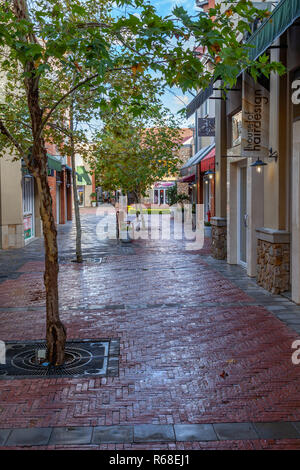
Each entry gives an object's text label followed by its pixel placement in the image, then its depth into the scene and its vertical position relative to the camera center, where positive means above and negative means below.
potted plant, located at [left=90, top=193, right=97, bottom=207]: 67.31 +1.02
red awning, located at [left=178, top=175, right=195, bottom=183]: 29.36 +1.63
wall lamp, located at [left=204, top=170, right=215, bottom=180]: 18.83 +1.28
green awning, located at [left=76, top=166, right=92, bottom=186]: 48.76 +3.13
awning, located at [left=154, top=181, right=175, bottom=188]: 64.69 +2.88
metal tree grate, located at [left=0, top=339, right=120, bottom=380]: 5.17 -1.81
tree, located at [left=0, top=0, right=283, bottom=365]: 4.74 +1.59
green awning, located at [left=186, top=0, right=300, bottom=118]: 6.39 +2.65
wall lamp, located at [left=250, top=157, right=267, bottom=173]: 9.29 +0.79
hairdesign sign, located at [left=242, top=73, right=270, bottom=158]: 9.22 +1.63
